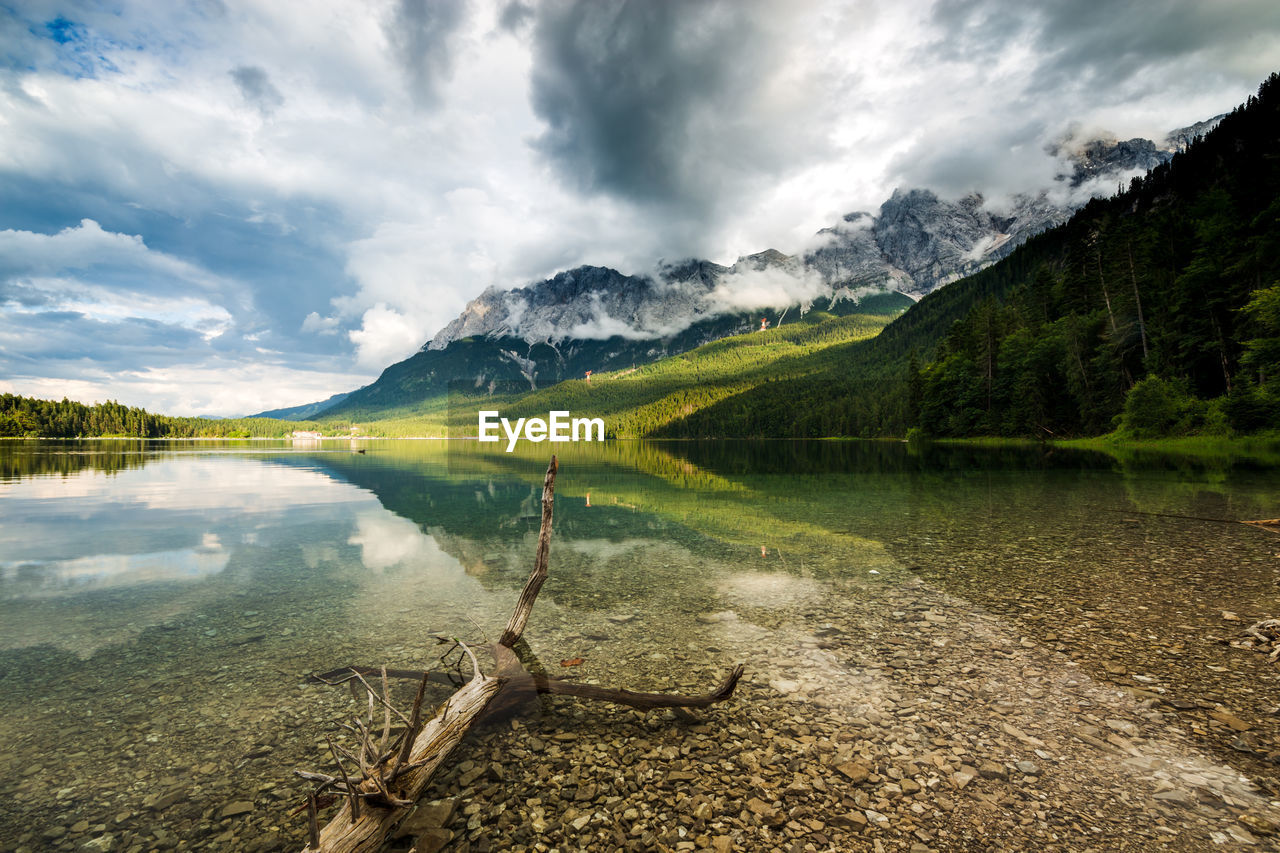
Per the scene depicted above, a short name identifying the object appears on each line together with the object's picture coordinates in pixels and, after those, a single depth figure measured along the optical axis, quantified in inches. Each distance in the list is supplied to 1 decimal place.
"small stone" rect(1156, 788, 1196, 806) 204.2
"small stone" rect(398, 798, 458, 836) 210.4
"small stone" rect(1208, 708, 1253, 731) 255.8
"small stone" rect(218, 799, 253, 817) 226.7
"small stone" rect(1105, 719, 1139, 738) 254.5
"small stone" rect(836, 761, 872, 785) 232.5
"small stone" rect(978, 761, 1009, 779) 227.9
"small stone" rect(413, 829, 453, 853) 201.0
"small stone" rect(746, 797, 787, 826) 208.5
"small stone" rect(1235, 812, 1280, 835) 187.8
